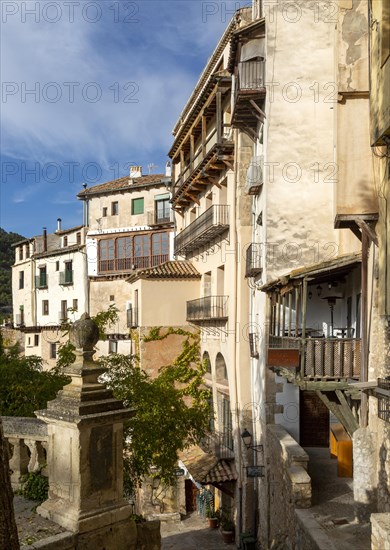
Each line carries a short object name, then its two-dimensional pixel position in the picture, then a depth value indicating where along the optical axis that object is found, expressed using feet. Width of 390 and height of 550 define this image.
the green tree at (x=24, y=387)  42.22
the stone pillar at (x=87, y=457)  21.71
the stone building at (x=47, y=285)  153.69
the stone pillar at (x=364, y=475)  39.88
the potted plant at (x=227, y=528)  72.74
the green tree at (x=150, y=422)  45.88
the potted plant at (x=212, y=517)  79.77
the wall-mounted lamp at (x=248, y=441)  66.69
